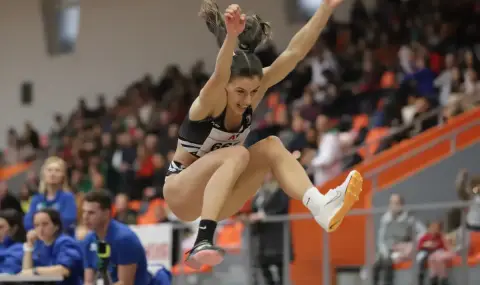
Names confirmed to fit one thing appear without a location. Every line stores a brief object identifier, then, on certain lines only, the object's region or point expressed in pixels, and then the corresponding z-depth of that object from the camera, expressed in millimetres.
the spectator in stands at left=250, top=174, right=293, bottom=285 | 11295
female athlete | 6647
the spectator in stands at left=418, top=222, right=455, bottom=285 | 9925
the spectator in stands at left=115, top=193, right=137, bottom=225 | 14900
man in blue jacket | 9056
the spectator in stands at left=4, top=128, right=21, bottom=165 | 24173
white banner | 12014
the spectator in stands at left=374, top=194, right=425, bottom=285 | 10269
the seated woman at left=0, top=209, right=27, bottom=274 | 9919
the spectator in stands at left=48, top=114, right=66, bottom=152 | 22844
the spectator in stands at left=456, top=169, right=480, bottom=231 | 9738
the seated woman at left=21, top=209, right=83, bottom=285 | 9605
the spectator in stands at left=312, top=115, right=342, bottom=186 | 14075
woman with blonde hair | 10879
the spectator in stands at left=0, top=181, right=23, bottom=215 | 14936
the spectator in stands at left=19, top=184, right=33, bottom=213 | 16411
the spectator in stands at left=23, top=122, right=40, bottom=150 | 23581
